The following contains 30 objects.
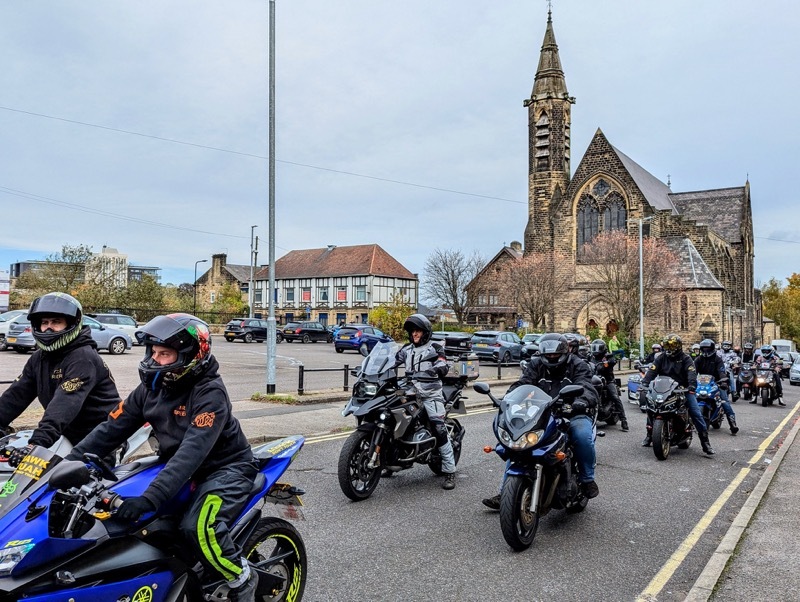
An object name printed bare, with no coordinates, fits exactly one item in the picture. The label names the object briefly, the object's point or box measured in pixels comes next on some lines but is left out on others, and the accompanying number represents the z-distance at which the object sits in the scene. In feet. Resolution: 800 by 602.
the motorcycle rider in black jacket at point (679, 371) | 30.76
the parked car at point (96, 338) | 79.00
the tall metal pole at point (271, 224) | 50.01
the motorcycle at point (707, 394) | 36.65
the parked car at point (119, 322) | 99.45
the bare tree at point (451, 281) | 212.64
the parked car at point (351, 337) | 118.01
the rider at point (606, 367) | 40.24
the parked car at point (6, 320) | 85.61
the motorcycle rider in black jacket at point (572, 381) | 19.66
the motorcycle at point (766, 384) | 57.21
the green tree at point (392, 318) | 145.69
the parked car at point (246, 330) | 139.64
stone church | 160.35
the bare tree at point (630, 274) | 146.30
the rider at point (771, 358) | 59.47
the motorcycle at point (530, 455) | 16.81
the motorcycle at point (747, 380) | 61.08
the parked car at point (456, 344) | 77.09
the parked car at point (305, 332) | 153.79
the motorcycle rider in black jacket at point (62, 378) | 13.35
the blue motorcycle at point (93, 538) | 8.52
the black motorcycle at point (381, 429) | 21.02
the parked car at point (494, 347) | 102.90
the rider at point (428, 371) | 23.50
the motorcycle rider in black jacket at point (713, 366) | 36.55
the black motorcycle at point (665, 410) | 29.71
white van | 129.08
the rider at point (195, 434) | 10.29
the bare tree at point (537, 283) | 171.94
